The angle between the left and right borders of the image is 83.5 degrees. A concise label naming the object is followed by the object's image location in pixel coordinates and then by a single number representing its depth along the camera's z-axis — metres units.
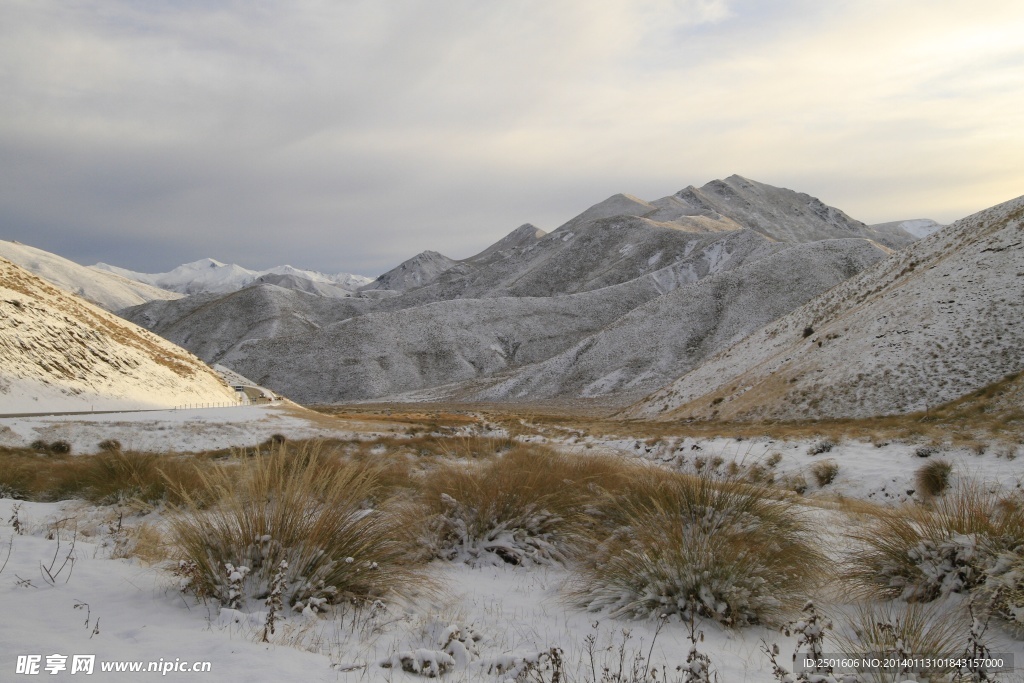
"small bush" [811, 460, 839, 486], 11.62
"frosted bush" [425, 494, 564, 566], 6.72
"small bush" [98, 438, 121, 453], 15.77
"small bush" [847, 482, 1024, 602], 4.91
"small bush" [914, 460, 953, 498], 9.77
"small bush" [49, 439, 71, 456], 15.65
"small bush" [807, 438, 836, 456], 14.17
